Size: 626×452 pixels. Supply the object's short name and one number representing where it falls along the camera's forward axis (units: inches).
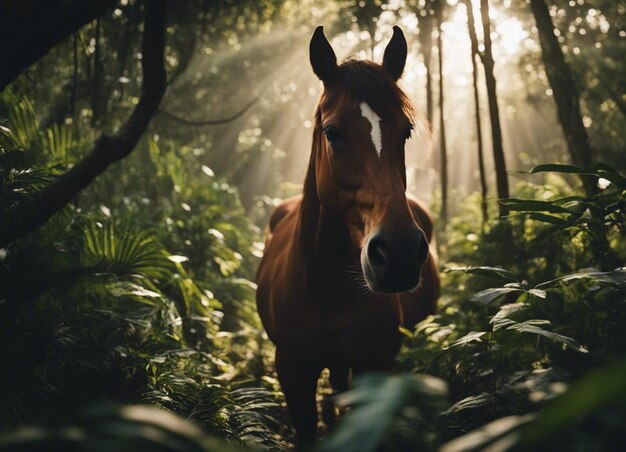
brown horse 83.4
